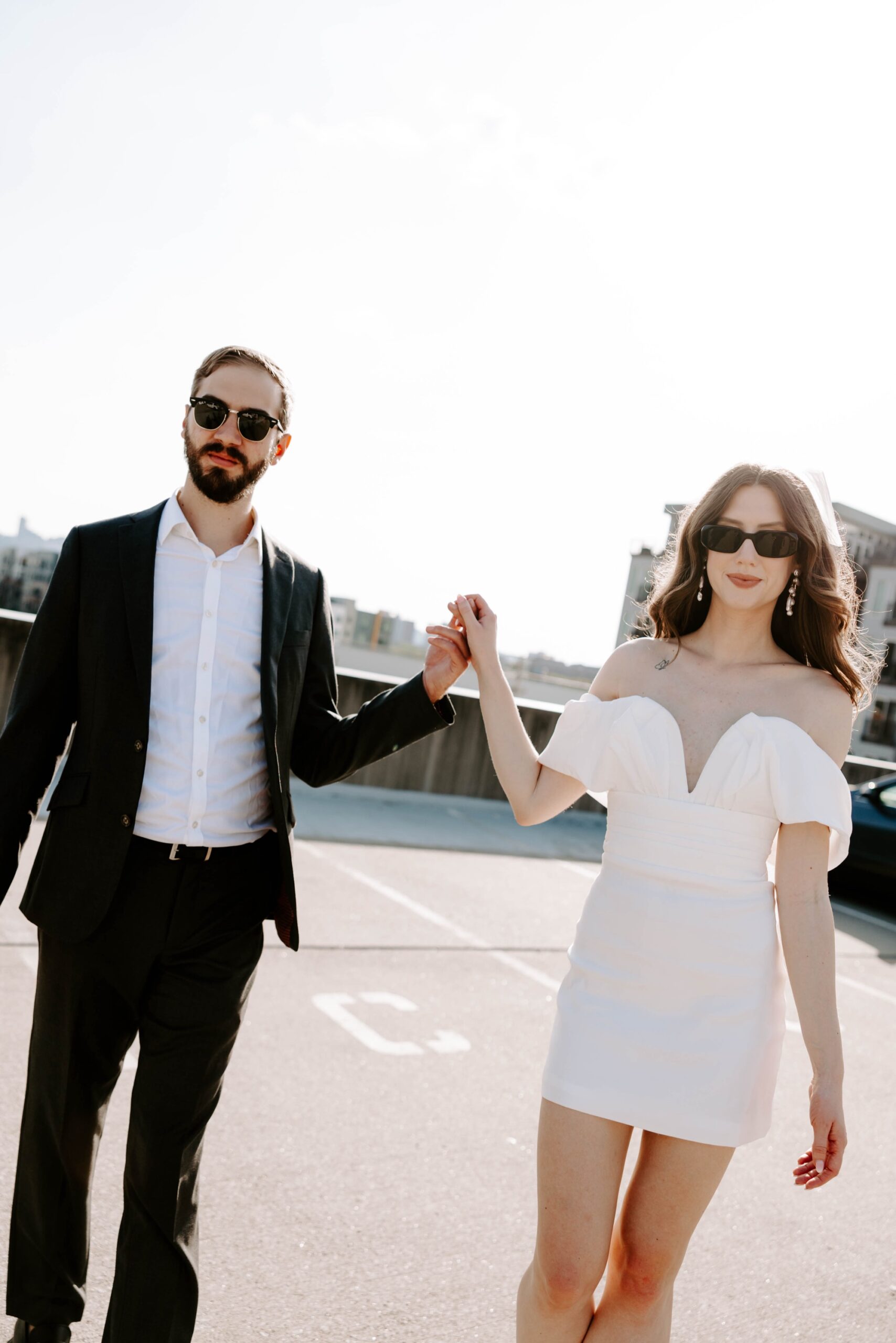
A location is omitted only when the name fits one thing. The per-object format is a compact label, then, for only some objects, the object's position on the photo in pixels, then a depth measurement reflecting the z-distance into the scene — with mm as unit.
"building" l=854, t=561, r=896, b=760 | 51750
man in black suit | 2436
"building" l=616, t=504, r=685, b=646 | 46438
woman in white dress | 2254
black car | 10859
